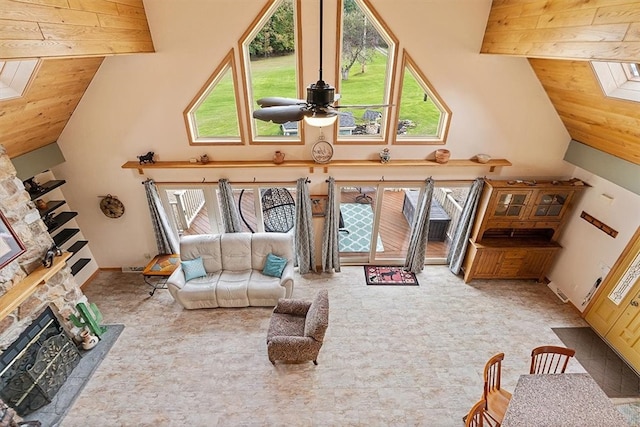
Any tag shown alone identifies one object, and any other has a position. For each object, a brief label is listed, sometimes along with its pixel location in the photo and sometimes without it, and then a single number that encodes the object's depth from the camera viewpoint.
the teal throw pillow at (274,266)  4.80
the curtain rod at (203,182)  4.92
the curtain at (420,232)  4.96
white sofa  4.60
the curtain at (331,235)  4.95
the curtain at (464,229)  4.84
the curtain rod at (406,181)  4.95
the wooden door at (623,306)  3.96
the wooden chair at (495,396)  2.69
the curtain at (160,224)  4.84
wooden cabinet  4.62
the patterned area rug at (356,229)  6.23
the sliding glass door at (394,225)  5.33
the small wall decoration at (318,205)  5.08
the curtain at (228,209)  4.86
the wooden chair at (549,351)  2.80
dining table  2.34
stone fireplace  3.31
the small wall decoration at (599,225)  4.25
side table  4.91
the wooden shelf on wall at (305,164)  4.65
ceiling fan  2.01
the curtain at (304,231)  4.90
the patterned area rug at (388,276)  5.35
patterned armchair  3.64
